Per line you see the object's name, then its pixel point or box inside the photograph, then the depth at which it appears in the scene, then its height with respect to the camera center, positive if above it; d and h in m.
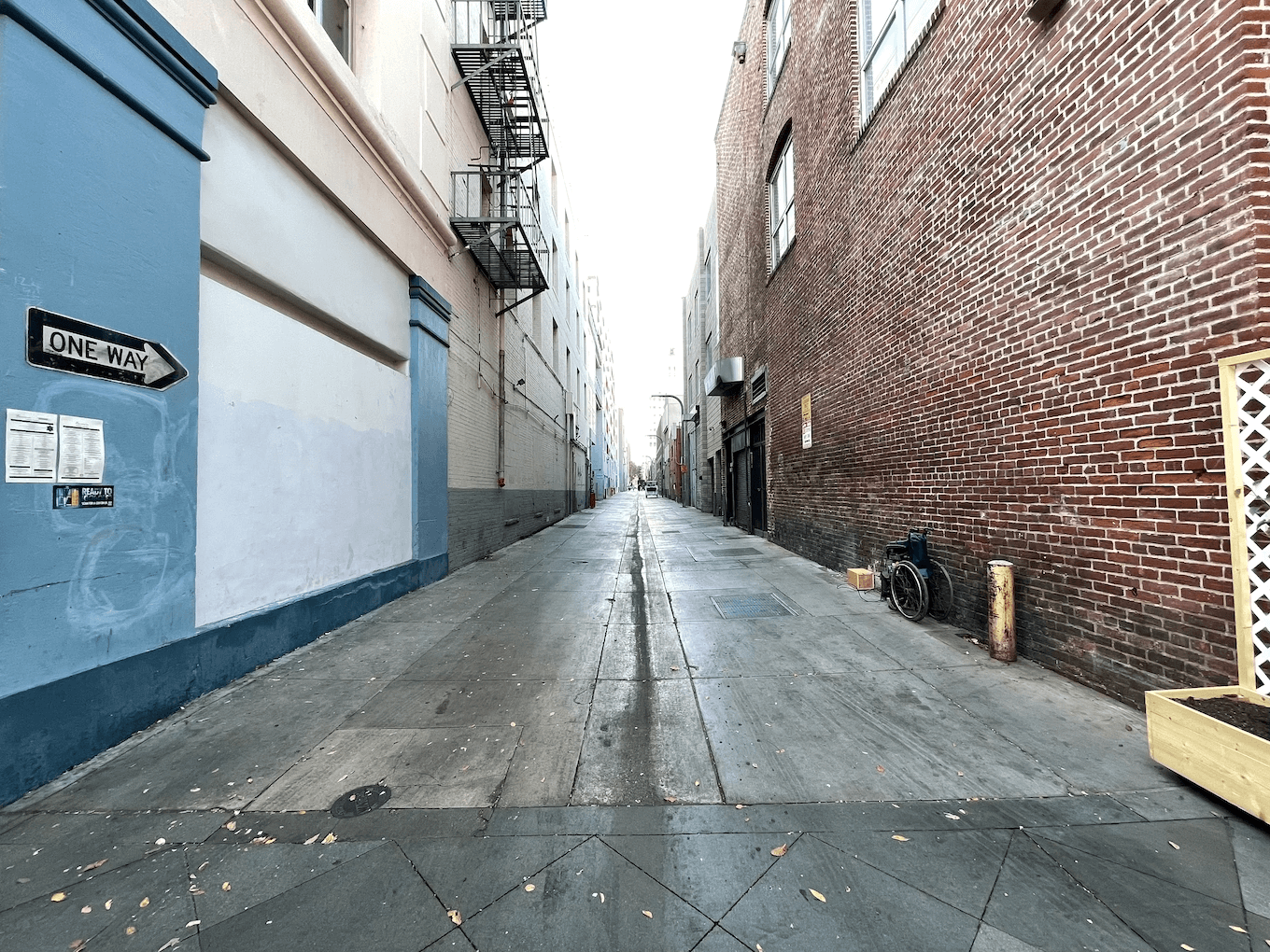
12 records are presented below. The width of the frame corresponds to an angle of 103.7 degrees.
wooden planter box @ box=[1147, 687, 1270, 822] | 2.37 -1.39
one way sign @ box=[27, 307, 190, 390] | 3.06 +0.96
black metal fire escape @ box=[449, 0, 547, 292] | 9.54 +8.10
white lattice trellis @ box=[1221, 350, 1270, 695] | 2.87 -0.16
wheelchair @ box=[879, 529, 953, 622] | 5.61 -1.15
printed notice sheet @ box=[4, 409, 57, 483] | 2.92 +0.29
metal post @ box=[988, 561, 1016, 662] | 4.53 -1.17
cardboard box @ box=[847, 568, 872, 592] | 7.28 -1.39
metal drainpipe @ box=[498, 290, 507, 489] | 12.45 +2.78
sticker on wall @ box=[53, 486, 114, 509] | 3.16 -0.02
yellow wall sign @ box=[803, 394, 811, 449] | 10.16 +1.34
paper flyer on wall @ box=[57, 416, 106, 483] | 3.17 +0.29
